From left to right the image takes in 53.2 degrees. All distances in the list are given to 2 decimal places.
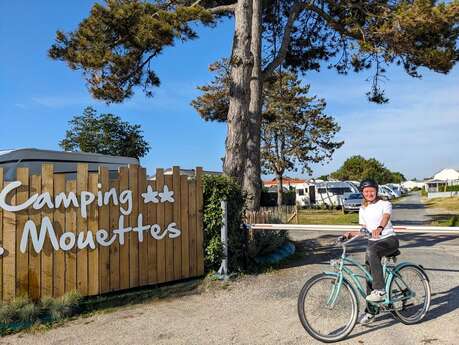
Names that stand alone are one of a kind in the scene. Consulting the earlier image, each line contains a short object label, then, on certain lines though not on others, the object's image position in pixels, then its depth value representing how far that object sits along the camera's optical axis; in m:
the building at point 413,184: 169.68
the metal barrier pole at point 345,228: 6.57
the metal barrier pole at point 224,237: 7.78
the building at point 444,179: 112.25
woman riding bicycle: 5.00
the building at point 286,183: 46.85
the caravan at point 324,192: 36.34
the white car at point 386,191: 48.72
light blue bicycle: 4.79
